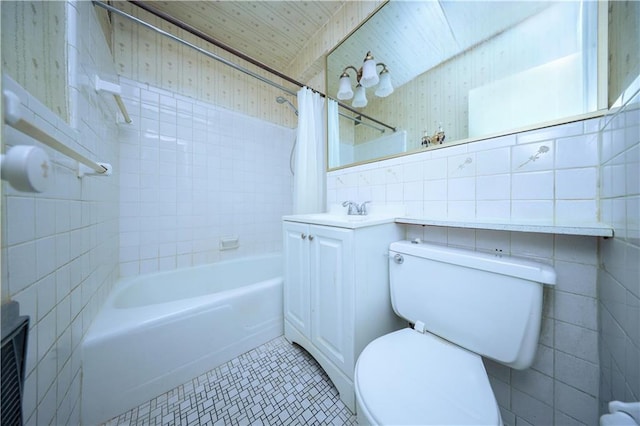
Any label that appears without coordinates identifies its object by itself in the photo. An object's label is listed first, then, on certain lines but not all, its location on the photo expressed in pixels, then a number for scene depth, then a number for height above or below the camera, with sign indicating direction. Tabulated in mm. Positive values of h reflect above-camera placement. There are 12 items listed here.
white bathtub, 827 -635
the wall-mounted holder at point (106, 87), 981 +617
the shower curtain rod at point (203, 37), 1101 +1101
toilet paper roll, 258 +57
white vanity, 839 -368
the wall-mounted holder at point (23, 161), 259 +68
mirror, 722 +658
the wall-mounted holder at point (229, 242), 1831 -290
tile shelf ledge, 535 -45
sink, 826 -43
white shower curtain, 1587 +399
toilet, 509 -448
